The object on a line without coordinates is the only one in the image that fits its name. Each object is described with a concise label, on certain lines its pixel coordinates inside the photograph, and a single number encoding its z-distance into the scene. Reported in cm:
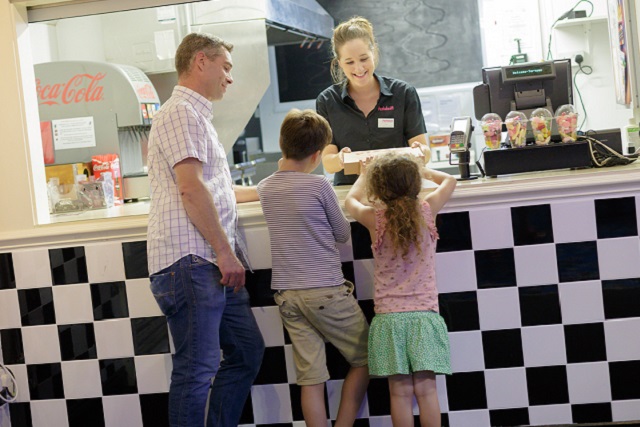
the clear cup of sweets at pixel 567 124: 314
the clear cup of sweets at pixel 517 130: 317
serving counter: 298
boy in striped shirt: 280
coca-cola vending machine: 466
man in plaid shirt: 260
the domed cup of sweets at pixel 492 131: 321
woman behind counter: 362
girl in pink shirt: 276
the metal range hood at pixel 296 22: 511
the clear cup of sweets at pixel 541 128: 315
